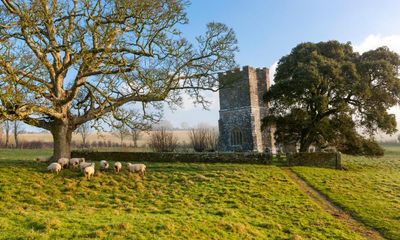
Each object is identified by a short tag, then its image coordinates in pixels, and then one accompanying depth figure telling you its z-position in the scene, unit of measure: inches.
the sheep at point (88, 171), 718.5
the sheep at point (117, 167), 794.2
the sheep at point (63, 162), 783.1
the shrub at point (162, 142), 1713.2
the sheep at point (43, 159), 919.0
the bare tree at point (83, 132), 2254.9
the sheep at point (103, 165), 806.9
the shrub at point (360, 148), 1158.3
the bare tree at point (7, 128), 2560.5
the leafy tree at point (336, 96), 1136.2
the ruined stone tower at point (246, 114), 1627.7
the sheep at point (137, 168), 793.6
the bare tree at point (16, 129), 2480.7
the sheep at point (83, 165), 750.7
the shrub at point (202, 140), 2028.4
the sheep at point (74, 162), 801.6
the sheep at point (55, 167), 742.5
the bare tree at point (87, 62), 718.5
